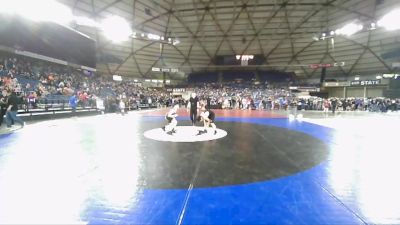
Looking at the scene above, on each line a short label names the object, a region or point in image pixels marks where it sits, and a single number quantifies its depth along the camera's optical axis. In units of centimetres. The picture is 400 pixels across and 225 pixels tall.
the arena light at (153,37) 2995
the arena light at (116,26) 2519
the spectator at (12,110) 882
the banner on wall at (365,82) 3603
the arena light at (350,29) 2557
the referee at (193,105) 992
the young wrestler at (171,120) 788
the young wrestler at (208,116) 800
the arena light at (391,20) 2236
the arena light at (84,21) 2278
